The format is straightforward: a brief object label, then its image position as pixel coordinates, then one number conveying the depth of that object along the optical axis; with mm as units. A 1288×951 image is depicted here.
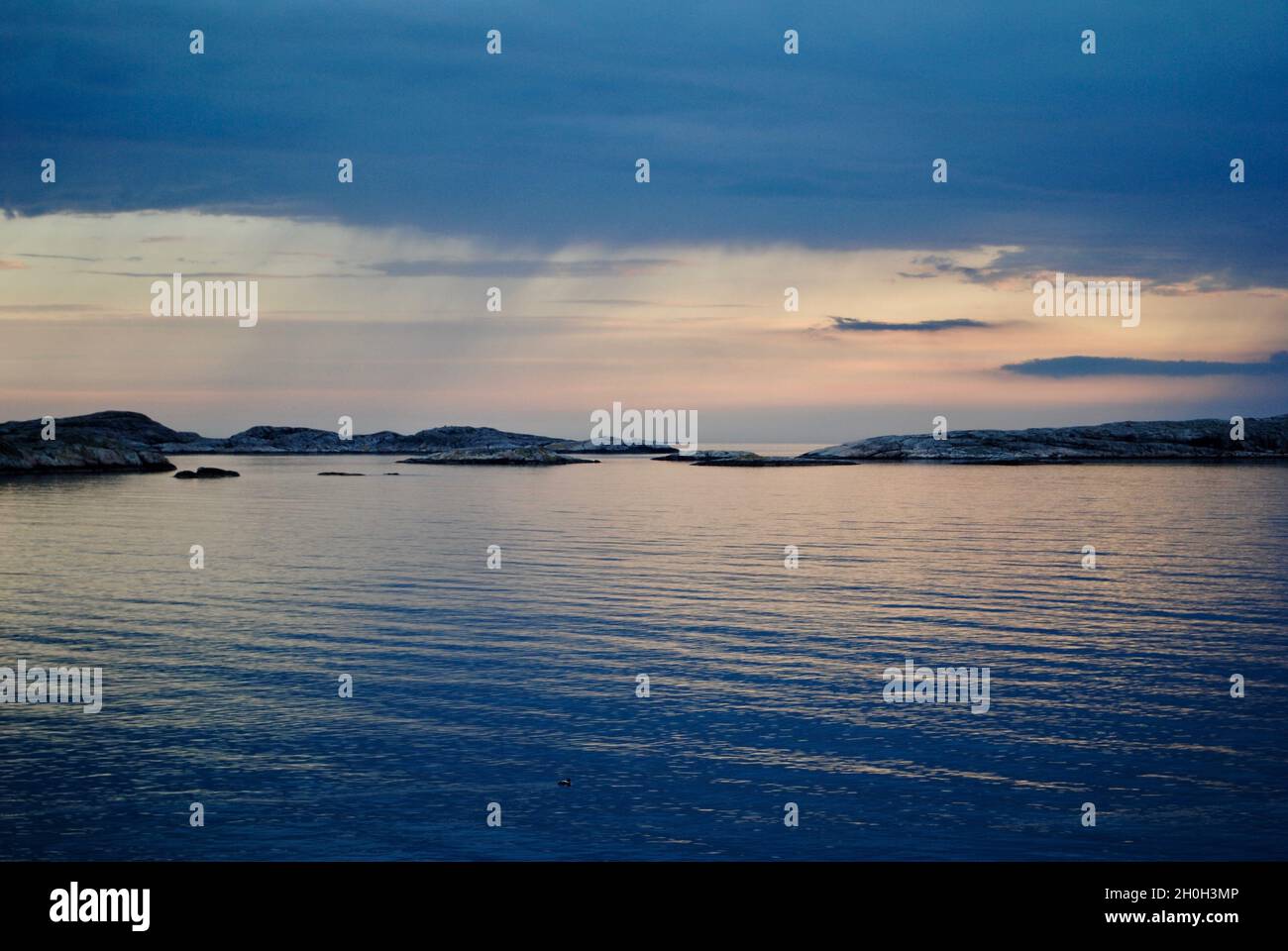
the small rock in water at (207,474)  149750
